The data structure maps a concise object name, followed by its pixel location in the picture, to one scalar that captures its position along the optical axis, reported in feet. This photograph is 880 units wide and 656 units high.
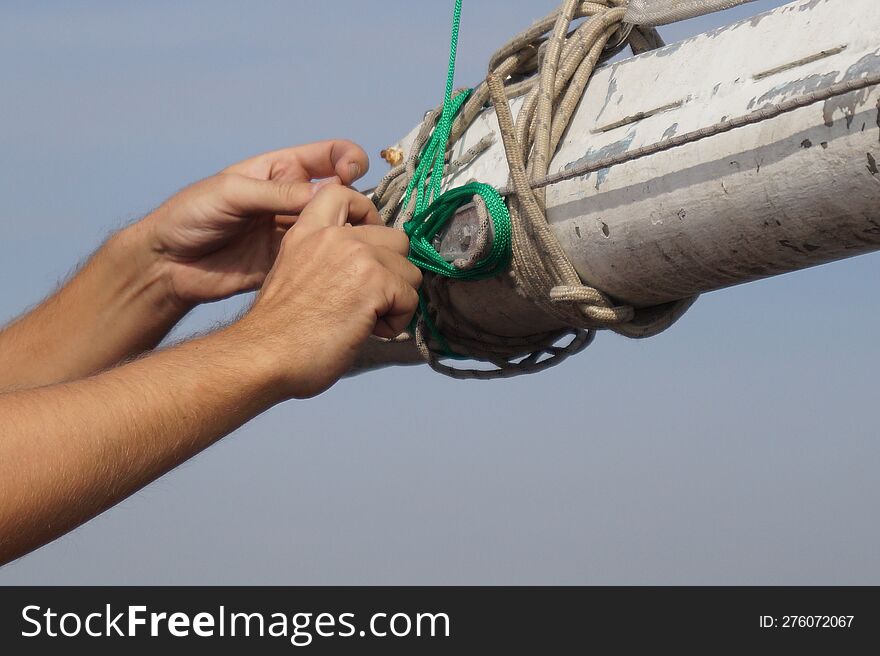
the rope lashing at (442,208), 5.61
